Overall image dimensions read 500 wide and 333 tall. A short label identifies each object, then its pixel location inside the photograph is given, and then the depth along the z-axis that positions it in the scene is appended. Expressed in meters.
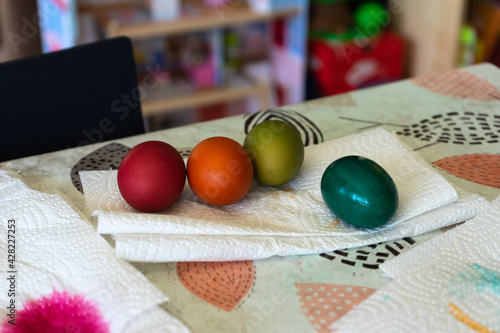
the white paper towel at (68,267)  0.61
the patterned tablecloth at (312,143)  0.64
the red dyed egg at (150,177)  0.74
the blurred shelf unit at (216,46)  2.05
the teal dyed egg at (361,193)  0.72
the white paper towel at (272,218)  0.69
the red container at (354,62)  2.27
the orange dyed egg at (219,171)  0.75
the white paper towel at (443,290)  0.60
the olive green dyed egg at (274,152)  0.80
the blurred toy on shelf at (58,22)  1.88
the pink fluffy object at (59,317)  0.61
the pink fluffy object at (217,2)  2.13
